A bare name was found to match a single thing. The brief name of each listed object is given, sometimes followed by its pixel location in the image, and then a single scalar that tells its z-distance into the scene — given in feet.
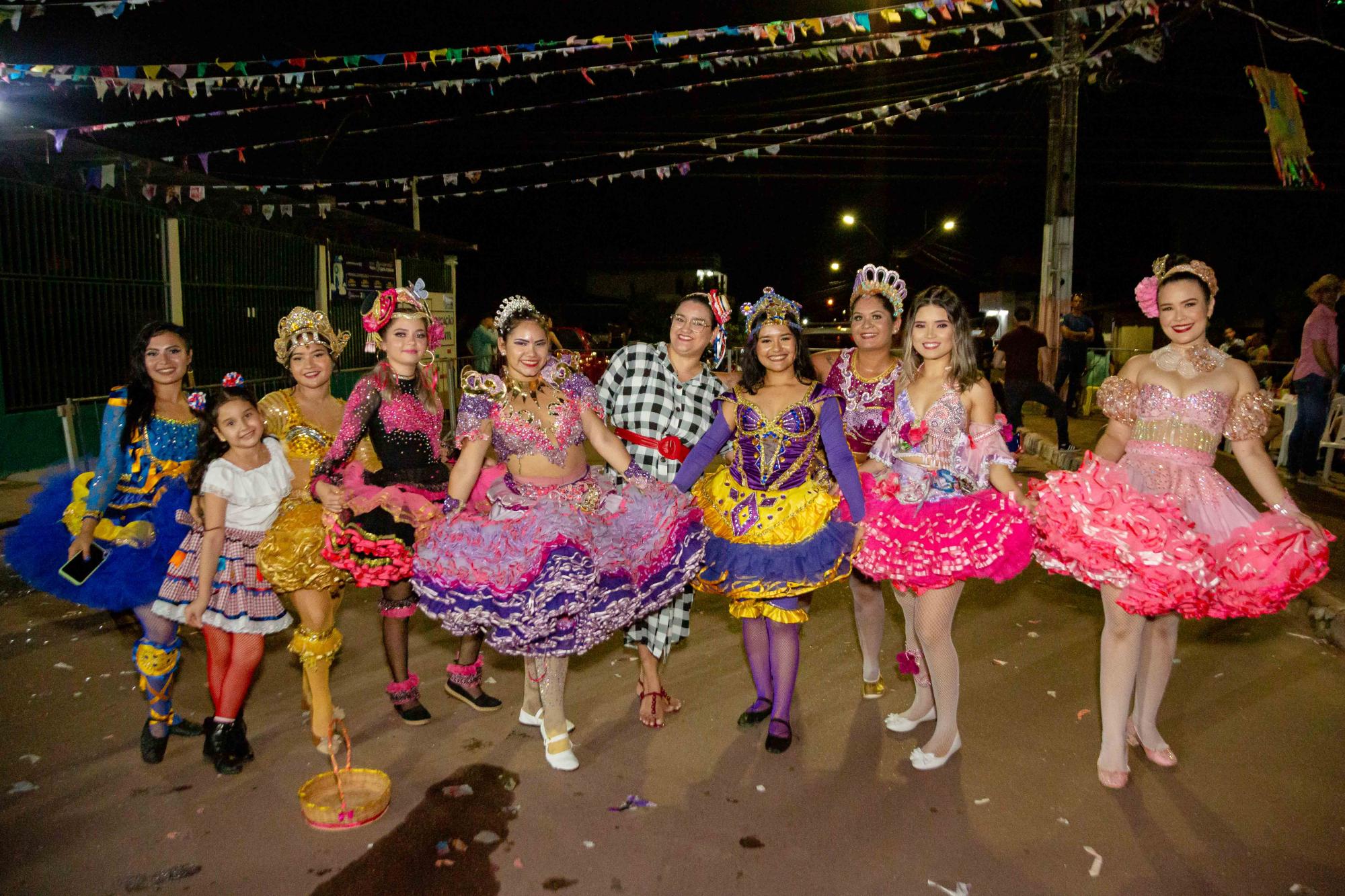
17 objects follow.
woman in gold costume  12.38
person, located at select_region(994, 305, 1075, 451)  37.96
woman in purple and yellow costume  12.94
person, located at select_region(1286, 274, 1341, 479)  28.14
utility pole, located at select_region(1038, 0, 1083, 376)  39.31
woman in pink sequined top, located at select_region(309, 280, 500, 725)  12.55
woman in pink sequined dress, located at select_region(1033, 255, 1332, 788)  11.05
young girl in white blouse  12.69
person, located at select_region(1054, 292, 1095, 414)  45.62
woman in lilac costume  11.28
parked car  51.16
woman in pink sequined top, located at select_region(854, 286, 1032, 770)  12.24
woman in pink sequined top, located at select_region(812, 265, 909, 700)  15.23
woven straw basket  11.09
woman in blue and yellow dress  12.83
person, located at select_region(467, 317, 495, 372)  52.90
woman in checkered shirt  14.94
